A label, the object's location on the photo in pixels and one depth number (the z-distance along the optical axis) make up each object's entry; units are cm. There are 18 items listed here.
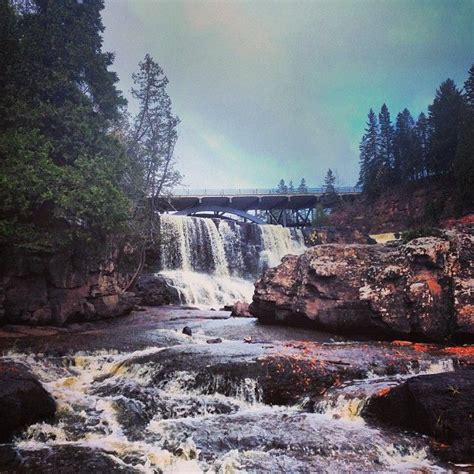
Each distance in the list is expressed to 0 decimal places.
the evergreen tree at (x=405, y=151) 5394
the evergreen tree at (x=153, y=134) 2423
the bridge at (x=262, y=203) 5549
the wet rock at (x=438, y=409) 514
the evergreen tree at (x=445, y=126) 4819
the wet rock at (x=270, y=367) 774
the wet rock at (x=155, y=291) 2486
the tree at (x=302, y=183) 9890
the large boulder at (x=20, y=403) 577
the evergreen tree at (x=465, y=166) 3944
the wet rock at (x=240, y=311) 1952
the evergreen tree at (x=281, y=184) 10702
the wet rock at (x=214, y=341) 1199
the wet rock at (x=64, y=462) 485
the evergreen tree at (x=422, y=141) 5294
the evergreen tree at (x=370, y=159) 6026
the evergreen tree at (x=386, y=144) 5987
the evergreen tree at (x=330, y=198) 6319
